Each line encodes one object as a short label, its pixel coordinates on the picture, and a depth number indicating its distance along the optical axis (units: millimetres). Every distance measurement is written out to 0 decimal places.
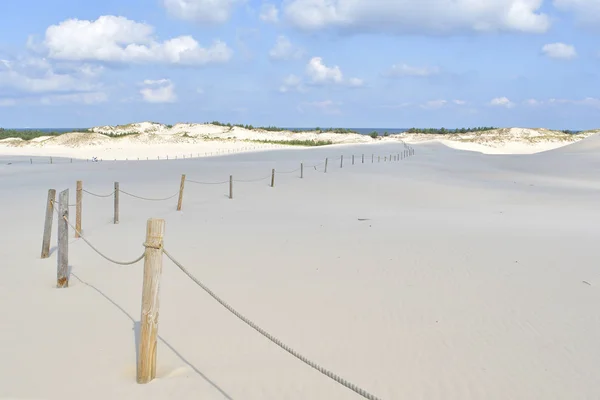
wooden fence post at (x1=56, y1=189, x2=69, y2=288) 7797
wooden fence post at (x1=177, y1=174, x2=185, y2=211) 17325
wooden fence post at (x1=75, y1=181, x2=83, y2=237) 12383
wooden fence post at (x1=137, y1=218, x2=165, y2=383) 4816
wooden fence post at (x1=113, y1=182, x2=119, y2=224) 14398
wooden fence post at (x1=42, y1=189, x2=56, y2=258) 9367
